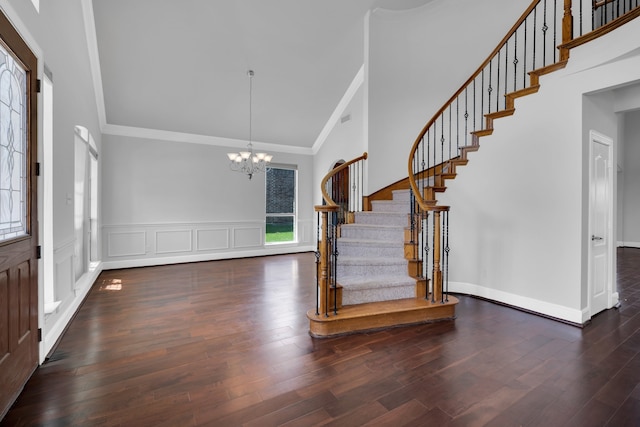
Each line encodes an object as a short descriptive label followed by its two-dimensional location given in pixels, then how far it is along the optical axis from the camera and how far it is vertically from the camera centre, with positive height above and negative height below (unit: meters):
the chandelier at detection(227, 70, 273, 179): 5.58 +1.10
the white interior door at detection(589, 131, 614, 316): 3.25 -0.14
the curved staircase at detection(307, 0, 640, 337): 2.99 -0.35
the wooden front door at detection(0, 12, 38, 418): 1.83 -0.02
